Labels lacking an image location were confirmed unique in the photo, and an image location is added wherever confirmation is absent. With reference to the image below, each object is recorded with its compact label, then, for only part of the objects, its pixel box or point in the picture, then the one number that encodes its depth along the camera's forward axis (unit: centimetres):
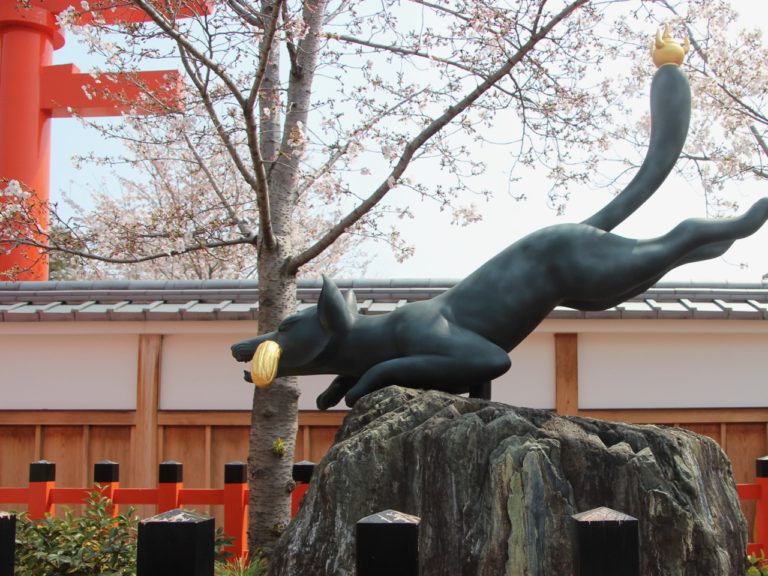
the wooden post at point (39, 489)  621
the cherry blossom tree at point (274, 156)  540
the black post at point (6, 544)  272
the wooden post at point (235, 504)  606
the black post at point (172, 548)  222
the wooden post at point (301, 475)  616
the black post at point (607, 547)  215
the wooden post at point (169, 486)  609
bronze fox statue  407
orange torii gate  1241
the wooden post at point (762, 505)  619
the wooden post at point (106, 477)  614
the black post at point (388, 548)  208
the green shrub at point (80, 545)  464
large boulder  321
